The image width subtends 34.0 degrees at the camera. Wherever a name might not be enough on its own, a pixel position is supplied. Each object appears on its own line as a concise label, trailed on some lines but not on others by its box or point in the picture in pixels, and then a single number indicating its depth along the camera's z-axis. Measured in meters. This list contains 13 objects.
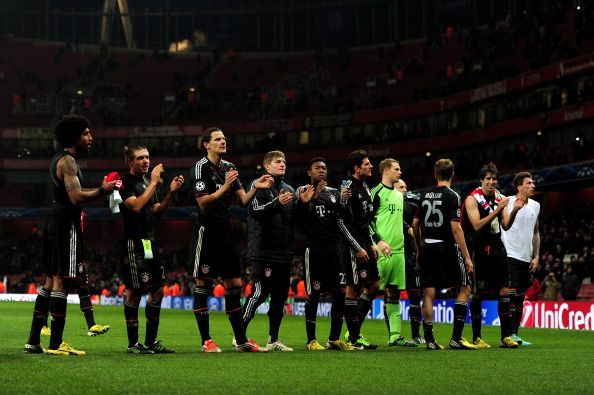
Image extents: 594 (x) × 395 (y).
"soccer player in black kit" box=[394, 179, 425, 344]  14.22
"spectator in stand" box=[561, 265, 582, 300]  25.59
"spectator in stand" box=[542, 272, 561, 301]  25.72
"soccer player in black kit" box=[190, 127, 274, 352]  11.06
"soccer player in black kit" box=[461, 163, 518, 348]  12.98
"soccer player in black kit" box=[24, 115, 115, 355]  10.31
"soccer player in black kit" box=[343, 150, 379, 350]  12.67
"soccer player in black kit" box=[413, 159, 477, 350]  12.63
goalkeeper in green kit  13.36
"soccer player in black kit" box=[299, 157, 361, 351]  12.34
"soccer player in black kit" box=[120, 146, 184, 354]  10.79
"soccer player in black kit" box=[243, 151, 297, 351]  11.90
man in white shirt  14.51
